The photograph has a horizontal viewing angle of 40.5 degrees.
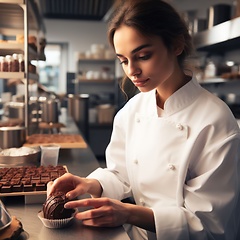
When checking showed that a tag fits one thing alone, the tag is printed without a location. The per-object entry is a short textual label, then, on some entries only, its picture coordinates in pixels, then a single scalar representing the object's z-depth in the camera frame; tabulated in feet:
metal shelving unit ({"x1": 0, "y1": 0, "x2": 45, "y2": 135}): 6.48
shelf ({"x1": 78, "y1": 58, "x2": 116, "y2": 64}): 20.03
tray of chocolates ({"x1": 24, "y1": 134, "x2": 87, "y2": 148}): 5.91
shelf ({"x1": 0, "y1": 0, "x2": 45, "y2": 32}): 6.41
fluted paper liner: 2.76
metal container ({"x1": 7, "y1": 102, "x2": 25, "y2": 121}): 8.46
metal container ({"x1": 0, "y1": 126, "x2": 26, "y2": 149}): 5.58
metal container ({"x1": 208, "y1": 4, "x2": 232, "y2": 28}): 9.85
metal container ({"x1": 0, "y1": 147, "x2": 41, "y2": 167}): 4.58
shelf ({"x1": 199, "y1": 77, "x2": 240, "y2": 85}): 10.05
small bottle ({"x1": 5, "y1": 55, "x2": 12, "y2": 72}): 6.48
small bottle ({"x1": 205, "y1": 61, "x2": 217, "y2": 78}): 11.38
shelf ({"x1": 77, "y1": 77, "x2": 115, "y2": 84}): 20.01
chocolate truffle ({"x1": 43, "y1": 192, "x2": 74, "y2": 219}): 2.77
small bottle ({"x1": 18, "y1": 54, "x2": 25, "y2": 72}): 6.57
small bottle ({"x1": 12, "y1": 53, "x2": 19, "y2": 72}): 6.51
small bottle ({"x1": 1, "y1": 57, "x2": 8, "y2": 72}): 6.41
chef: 2.97
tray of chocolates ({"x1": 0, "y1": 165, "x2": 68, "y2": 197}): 3.35
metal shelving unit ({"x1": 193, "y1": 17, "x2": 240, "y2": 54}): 8.20
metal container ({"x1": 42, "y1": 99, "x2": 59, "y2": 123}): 8.66
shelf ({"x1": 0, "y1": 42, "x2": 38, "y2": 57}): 6.52
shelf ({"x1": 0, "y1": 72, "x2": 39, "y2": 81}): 6.36
